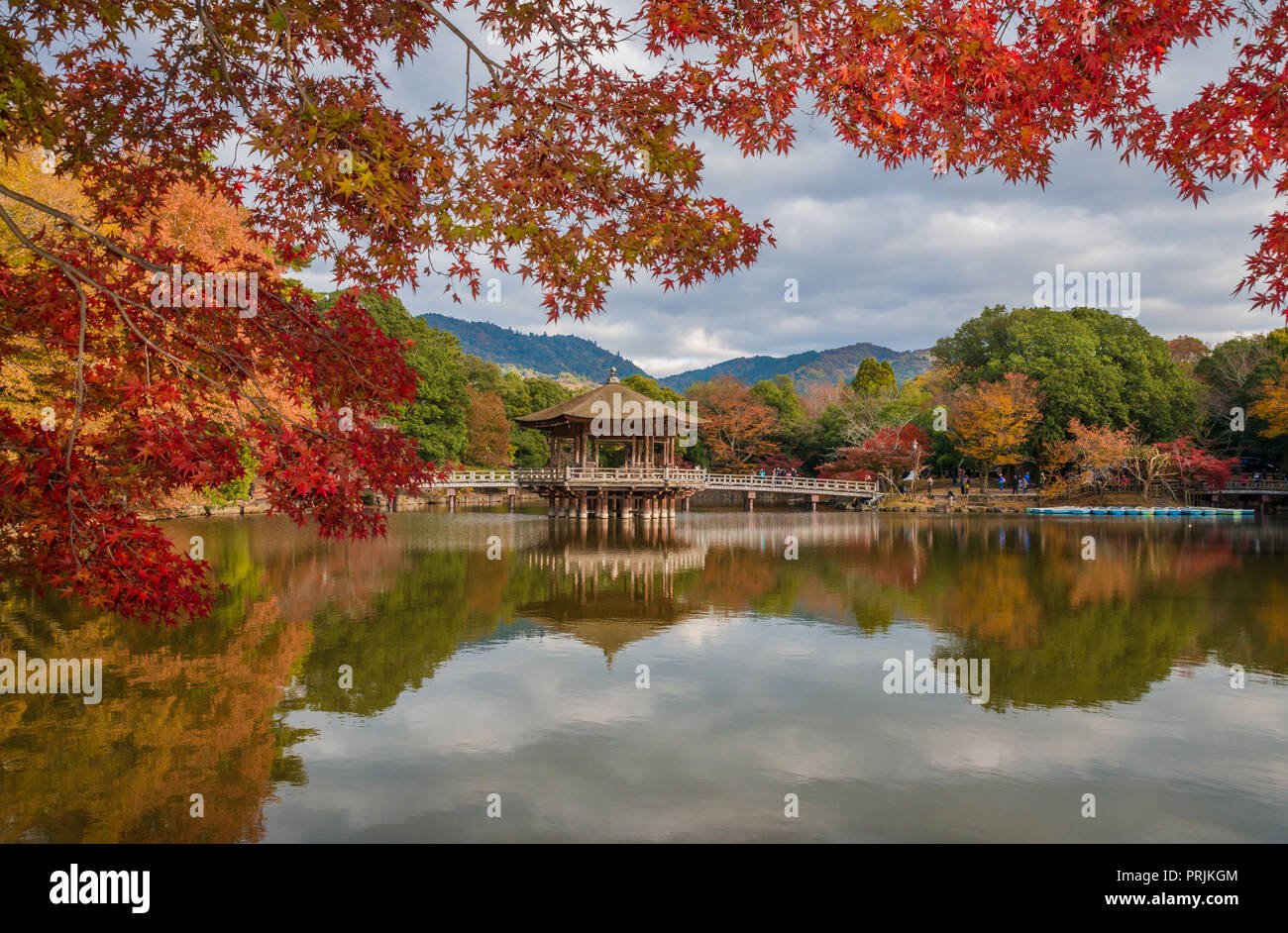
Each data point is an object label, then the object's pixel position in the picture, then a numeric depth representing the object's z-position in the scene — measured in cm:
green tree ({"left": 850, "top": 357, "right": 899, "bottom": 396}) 4797
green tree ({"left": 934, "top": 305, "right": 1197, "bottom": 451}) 3441
